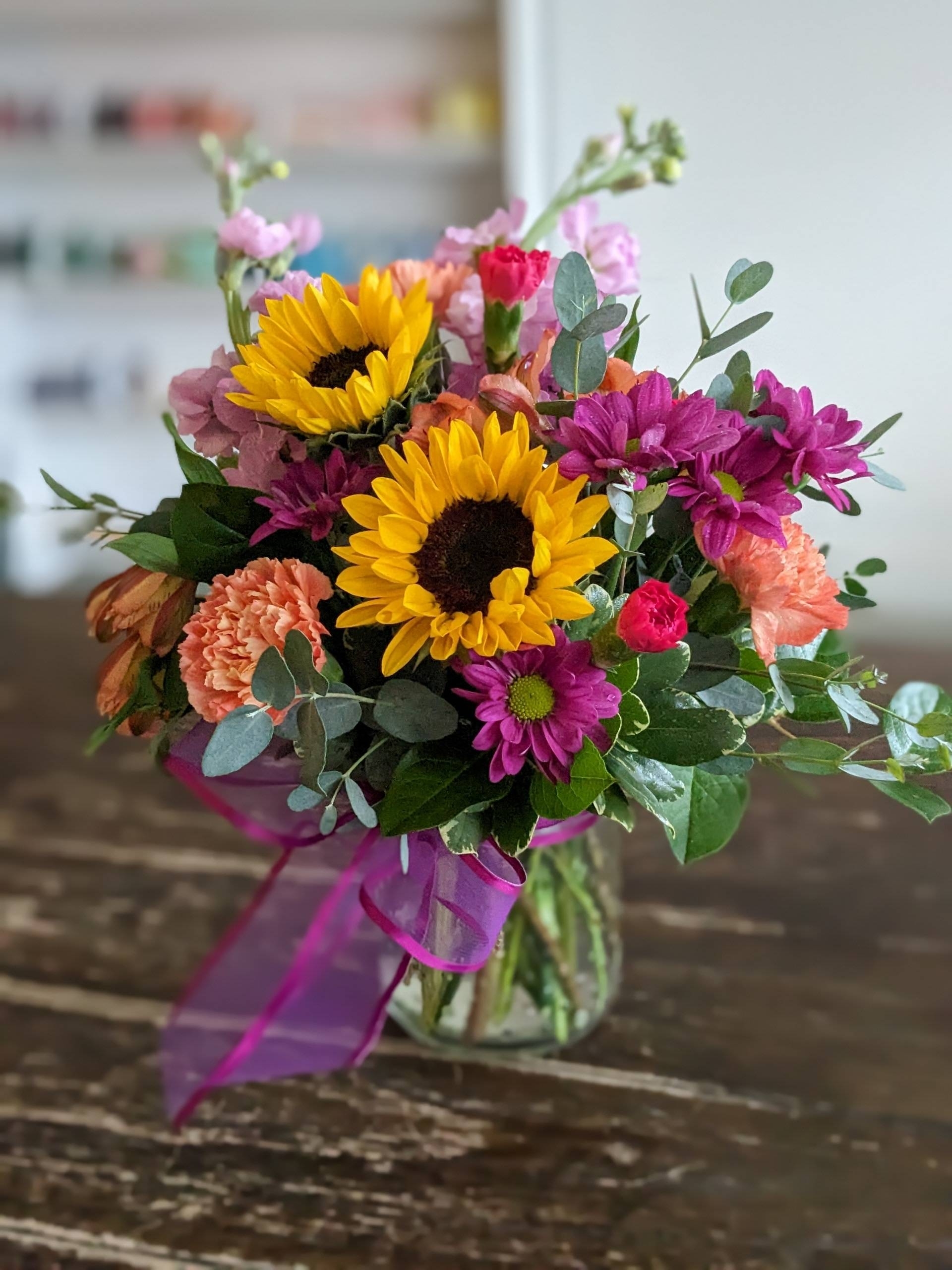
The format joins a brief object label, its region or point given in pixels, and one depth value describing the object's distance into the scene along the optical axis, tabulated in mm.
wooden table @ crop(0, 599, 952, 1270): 487
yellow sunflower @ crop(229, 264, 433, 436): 357
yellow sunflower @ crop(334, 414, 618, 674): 331
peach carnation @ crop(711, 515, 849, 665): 359
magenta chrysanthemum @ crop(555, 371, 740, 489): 337
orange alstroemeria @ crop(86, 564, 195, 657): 402
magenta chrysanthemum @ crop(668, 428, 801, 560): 341
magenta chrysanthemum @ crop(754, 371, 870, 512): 350
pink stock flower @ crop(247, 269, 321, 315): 414
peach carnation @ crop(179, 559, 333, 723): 357
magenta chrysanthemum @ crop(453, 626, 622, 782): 345
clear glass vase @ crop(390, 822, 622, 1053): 547
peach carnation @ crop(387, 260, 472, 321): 458
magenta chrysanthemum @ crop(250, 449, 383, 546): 373
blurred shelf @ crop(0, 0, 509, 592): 2174
